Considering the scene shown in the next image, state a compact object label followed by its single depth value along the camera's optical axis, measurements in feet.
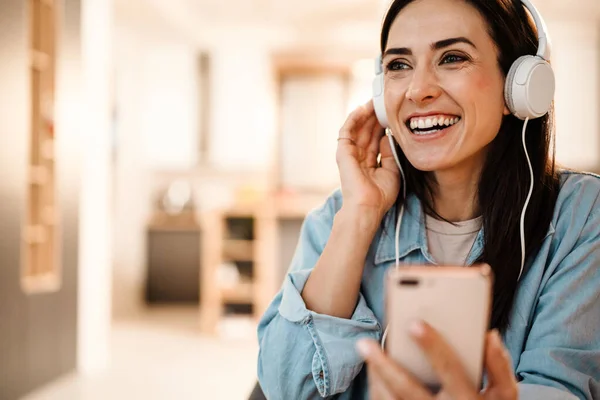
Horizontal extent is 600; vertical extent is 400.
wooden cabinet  15.10
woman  2.95
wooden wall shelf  9.97
